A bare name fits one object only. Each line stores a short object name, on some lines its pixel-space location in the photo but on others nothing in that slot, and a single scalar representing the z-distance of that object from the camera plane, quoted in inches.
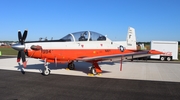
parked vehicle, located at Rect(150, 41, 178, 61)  878.4
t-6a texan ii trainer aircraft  361.7
